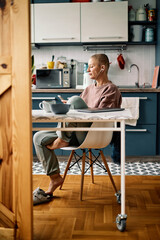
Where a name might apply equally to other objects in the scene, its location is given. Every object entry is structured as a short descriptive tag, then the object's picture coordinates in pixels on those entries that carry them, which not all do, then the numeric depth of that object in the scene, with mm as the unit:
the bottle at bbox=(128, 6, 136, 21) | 4527
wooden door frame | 1737
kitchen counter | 4043
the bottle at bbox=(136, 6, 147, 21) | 4520
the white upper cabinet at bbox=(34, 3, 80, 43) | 4363
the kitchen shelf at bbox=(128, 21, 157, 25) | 4539
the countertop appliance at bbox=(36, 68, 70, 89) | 4426
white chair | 2498
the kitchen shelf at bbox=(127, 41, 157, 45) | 4570
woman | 2586
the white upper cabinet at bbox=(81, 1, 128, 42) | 4336
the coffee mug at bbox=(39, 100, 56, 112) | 2258
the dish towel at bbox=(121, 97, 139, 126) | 4047
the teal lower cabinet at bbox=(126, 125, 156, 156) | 4145
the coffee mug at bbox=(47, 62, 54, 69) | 4652
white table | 2012
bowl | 2148
